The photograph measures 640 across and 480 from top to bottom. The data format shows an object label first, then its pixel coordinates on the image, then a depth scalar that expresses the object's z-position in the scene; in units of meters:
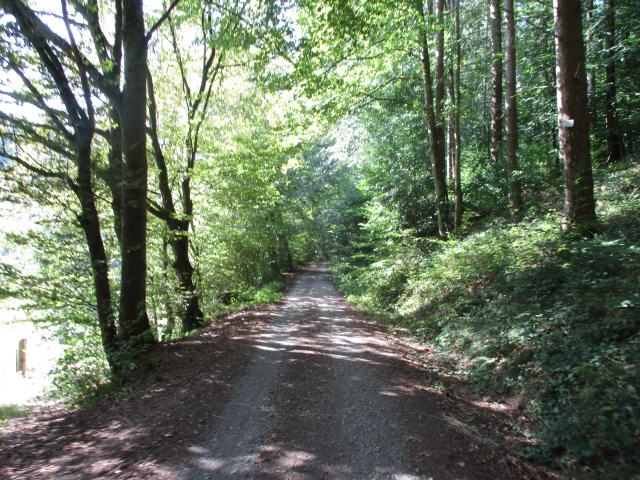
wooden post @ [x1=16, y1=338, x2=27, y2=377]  15.35
